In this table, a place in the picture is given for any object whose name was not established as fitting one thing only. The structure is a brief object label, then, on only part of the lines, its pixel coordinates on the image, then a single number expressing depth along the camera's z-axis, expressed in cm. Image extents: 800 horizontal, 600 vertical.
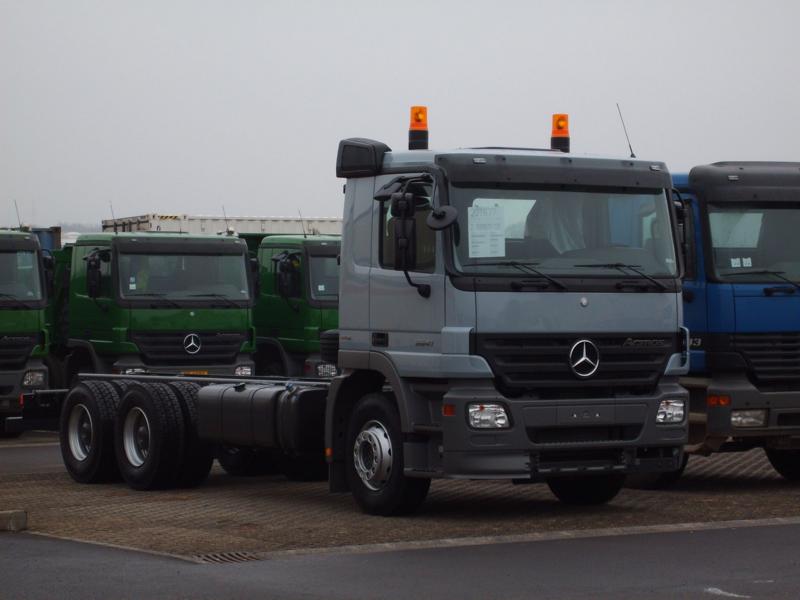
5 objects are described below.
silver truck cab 1250
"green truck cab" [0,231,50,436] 2289
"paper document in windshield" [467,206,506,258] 1255
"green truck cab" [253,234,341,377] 2578
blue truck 1496
